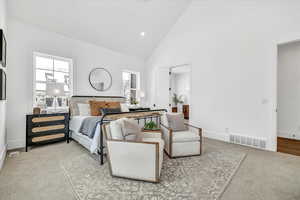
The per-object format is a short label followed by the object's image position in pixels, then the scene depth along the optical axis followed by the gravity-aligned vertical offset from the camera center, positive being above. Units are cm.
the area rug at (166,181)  169 -112
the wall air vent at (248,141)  337 -100
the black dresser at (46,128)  312 -67
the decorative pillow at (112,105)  422 -15
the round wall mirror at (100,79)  472 +71
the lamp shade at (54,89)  340 +26
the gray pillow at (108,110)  382 -28
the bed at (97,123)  259 -45
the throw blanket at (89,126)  278 -54
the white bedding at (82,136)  259 -78
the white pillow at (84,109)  393 -26
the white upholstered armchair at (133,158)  189 -79
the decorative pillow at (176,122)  324 -50
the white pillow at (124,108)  430 -25
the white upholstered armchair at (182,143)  276 -85
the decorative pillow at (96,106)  391 -18
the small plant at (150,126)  275 -51
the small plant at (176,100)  916 +0
